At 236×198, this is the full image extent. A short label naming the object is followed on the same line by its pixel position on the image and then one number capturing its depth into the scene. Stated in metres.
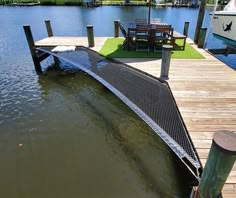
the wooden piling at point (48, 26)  9.88
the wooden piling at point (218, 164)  1.75
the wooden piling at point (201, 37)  7.66
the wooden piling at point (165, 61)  4.87
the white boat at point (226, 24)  7.59
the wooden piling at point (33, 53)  7.54
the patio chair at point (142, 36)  7.23
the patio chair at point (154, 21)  8.86
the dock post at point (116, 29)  9.39
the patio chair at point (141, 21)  8.59
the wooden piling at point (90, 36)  8.04
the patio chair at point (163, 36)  7.23
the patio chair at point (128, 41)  7.57
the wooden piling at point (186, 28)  9.67
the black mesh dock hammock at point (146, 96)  3.01
